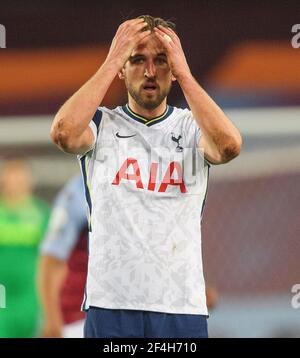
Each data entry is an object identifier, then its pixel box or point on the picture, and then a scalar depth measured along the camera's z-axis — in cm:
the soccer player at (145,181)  557
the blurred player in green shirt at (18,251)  758
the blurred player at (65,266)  744
